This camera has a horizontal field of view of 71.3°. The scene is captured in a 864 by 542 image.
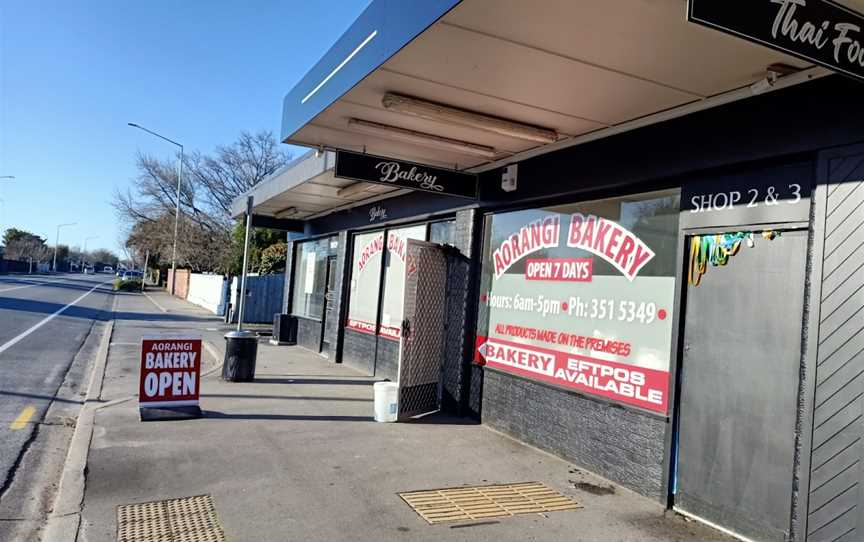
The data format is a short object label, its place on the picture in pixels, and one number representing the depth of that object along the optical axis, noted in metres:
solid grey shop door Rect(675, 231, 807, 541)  4.36
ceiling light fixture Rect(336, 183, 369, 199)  10.42
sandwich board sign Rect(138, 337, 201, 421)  7.23
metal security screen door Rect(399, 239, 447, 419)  7.83
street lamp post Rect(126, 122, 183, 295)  39.72
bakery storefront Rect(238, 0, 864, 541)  3.98
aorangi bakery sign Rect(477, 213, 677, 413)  5.56
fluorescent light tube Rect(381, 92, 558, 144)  5.53
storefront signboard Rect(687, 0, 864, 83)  2.95
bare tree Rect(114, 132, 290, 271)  43.06
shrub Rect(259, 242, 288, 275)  33.81
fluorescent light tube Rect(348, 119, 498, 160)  6.44
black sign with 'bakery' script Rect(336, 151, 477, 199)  6.80
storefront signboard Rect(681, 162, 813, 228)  4.42
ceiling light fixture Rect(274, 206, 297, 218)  14.29
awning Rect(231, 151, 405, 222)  9.83
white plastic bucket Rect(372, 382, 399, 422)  7.62
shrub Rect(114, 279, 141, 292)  48.86
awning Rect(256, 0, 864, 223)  3.82
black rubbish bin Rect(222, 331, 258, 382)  10.04
